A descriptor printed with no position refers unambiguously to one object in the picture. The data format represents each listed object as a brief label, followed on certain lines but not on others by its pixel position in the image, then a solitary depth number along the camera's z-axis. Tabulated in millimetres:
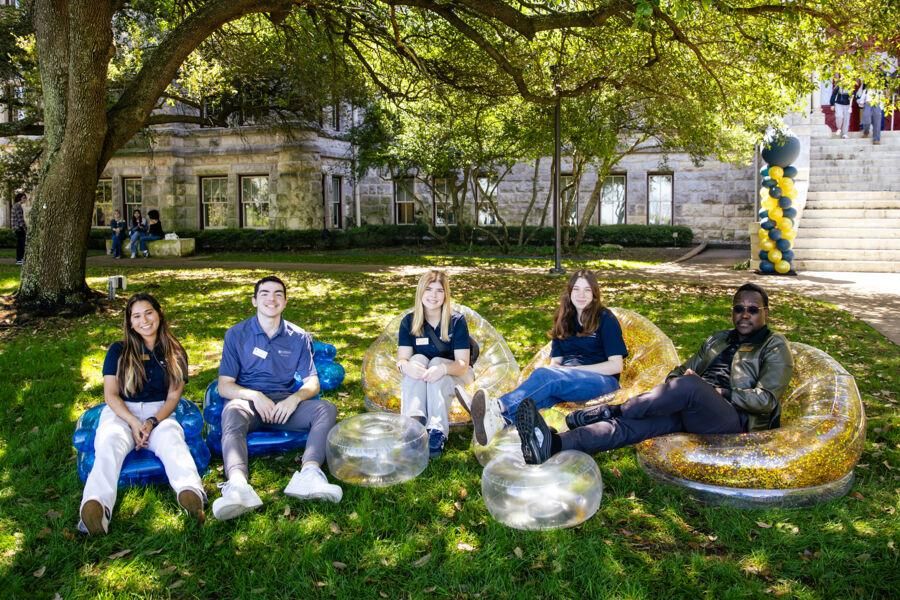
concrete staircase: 17391
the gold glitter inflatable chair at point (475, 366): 6324
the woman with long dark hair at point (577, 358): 5453
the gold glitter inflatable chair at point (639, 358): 5788
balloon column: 16516
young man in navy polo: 5023
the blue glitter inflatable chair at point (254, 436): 5258
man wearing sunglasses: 4703
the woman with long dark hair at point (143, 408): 4359
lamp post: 15851
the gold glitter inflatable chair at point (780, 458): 4426
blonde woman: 5602
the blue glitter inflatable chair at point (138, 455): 4762
